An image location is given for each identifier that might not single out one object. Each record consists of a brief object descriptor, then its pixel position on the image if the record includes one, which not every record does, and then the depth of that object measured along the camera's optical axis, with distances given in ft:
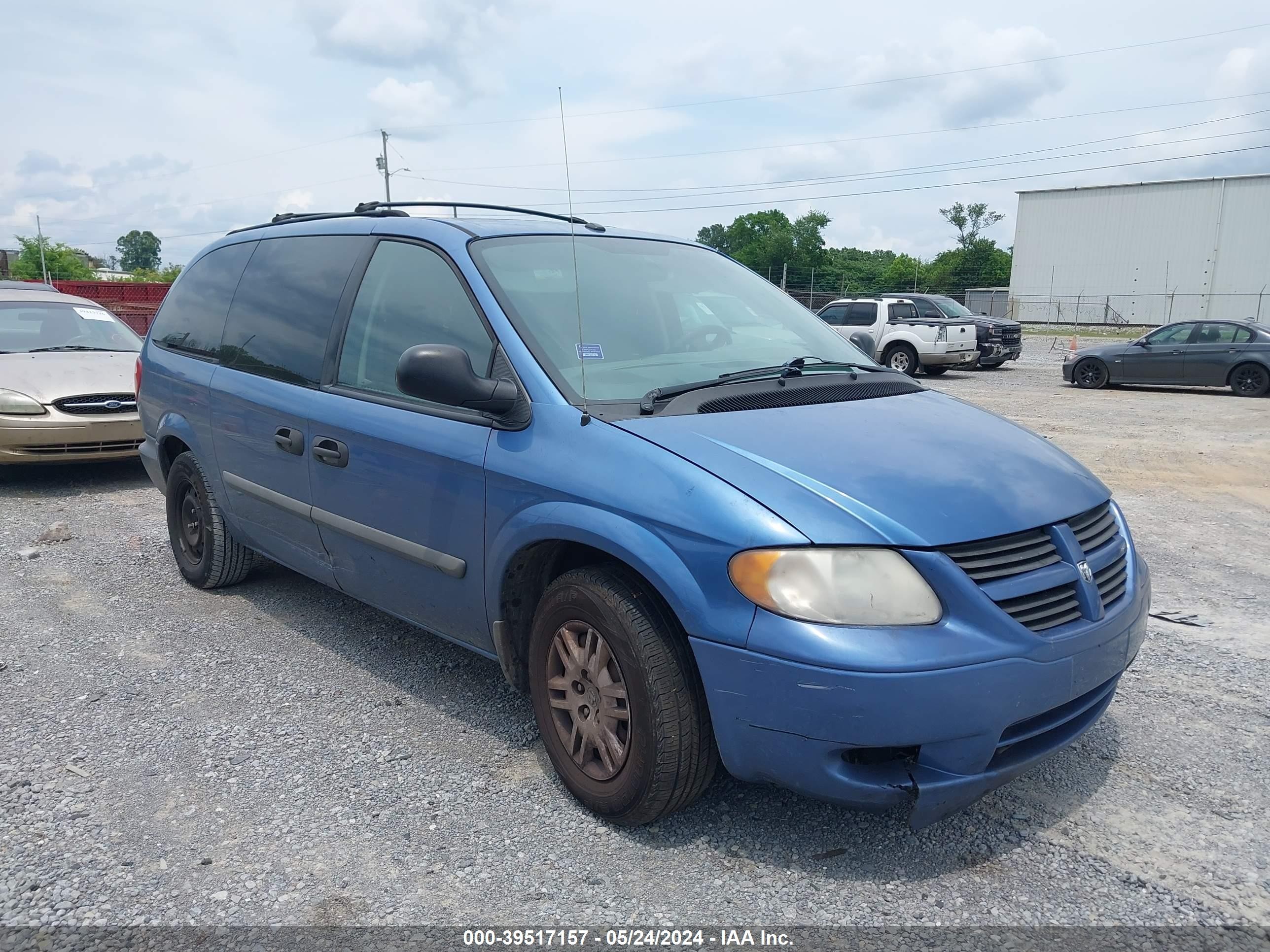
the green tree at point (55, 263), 302.04
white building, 170.09
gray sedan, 53.98
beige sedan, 24.39
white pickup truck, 65.31
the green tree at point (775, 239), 268.78
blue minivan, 7.97
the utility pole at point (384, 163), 150.00
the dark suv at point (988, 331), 69.62
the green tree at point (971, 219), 322.34
